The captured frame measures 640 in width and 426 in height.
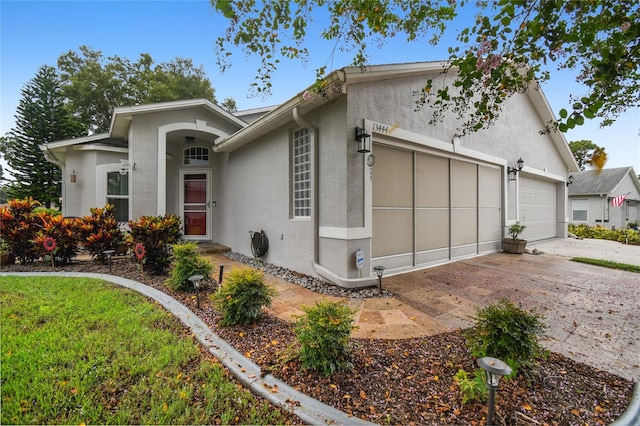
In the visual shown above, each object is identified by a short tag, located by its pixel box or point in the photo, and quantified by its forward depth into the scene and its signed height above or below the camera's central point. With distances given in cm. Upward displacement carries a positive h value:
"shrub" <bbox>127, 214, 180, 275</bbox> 488 -50
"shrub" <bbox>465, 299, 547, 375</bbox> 208 -99
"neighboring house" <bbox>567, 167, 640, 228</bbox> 1694 +99
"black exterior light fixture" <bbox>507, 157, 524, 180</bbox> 847 +137
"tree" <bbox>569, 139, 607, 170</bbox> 2633 +625
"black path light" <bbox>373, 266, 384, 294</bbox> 407 -87
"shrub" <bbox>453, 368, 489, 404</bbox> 184 -121
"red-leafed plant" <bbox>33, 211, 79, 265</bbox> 528 -47
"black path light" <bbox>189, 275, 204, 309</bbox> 335 -83
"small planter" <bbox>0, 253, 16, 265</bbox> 554 -95
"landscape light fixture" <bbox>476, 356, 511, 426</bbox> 154 -92
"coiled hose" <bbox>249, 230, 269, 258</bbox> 630 -73
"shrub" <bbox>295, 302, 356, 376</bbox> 213 -102
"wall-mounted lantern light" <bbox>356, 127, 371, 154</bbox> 443 +120
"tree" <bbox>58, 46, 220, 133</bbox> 1662 +826
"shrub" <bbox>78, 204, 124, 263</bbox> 550 -42
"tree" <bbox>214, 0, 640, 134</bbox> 227 +176
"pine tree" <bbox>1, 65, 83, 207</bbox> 1485 +466
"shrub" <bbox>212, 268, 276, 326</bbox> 300 -97
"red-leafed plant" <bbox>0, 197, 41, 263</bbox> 538 -33
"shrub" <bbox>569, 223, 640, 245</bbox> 1067 -93
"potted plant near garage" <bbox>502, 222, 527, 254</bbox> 778 -87
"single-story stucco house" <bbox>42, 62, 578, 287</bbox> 459 +95
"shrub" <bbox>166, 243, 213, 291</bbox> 408 -84
